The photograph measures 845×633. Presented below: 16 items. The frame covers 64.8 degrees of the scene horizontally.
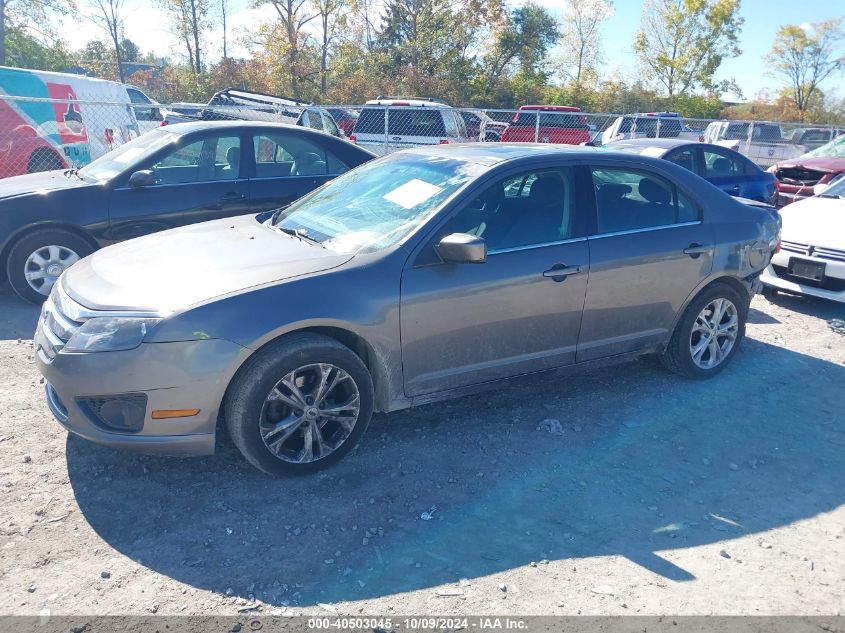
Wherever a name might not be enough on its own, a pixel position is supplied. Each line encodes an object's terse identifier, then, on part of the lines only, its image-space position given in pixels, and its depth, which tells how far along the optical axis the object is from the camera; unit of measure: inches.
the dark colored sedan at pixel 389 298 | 125.5
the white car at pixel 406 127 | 620.1
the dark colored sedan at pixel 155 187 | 240.5
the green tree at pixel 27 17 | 1138.0
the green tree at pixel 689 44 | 1635.1
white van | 428.5
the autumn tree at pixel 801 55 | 1699.1
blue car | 366.0
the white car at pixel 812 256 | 258.1
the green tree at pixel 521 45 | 1499.8
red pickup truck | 719.7
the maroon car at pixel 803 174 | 501.4
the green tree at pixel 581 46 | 1704.0
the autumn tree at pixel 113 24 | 1306.6
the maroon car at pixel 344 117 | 819.4
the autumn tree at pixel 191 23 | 1382.9
